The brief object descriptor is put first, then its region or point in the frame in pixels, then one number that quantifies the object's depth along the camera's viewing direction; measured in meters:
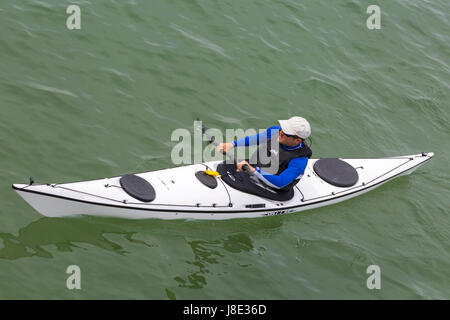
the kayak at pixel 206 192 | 15.91
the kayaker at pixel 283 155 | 16.67
